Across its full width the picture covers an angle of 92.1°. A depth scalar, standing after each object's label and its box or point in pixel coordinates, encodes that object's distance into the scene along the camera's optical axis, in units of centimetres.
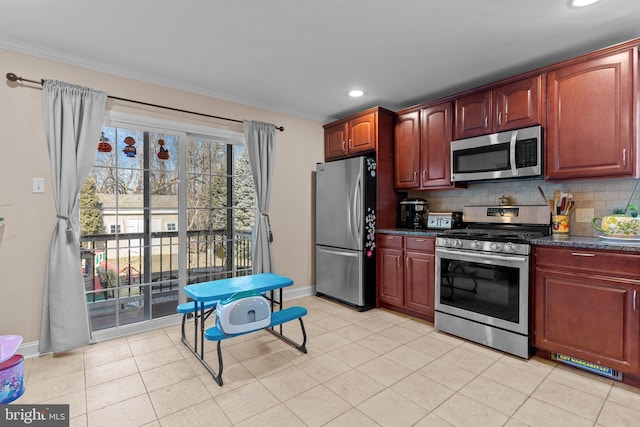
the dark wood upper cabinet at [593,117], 221
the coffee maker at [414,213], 374
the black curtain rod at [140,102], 239
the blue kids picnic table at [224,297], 219
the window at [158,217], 292
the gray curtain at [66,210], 249
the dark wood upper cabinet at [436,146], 328
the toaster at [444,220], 345
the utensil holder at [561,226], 268
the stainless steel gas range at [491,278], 245
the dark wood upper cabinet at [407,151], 355
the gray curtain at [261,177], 364
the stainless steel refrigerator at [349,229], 357
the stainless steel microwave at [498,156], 263
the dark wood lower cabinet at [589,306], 201
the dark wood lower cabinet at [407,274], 316
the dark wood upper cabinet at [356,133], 365
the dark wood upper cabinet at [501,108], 264
